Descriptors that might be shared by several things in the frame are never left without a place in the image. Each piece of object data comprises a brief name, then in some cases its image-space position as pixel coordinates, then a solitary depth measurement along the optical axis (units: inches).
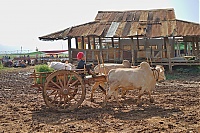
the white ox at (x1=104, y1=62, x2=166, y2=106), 346.0
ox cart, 334.3
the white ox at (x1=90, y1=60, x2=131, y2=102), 410.0
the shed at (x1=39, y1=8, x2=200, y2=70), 860.0
